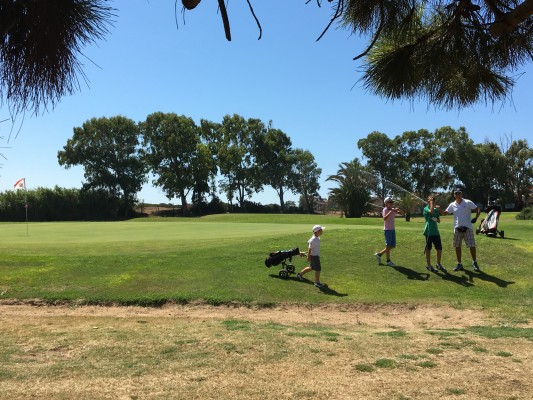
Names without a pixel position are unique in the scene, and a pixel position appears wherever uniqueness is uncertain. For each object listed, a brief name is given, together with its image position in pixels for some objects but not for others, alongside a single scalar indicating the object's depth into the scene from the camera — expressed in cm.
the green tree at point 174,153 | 7044
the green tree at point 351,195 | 4438
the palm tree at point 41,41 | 269
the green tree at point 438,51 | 413
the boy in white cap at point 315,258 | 1144
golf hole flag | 2577
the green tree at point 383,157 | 7844
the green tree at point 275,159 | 8219
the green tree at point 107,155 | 6925
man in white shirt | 1266
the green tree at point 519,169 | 7250
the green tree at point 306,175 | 8550
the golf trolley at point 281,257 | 1225
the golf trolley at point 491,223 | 1712
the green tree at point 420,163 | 7662
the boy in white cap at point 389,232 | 1312
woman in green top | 1275
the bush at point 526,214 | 4050
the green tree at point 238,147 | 7806
